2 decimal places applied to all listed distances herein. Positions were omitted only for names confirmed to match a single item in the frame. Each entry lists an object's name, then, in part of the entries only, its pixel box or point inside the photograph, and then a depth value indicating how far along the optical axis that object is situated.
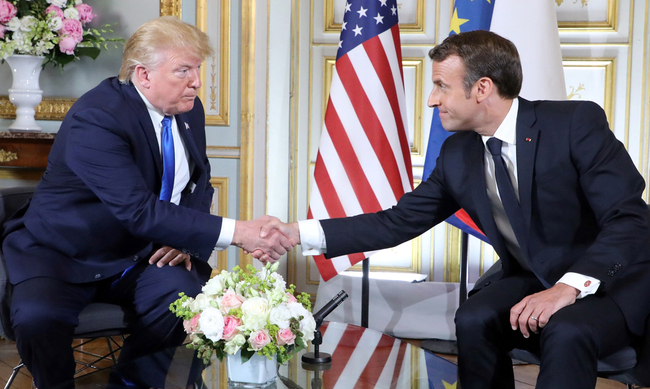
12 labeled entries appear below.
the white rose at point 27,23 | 2.88
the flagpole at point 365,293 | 2.94
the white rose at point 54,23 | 2.93
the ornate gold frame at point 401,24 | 3.52
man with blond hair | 1.86
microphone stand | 1.55
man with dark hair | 1.52
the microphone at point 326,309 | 1.54
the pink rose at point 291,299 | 1.41
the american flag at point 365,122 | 2.88
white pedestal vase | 3.07
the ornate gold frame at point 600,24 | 3.35
